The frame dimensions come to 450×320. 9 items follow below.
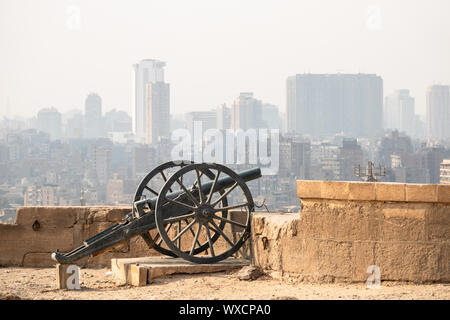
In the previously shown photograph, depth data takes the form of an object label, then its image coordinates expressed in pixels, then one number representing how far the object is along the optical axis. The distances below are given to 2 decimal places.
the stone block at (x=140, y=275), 16.94
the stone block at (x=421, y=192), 15.26
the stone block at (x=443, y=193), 15.21
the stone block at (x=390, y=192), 15.45
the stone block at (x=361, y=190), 15.67
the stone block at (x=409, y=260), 15.35
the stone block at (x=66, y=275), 17.33
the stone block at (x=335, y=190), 15.92
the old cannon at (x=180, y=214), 17.39
